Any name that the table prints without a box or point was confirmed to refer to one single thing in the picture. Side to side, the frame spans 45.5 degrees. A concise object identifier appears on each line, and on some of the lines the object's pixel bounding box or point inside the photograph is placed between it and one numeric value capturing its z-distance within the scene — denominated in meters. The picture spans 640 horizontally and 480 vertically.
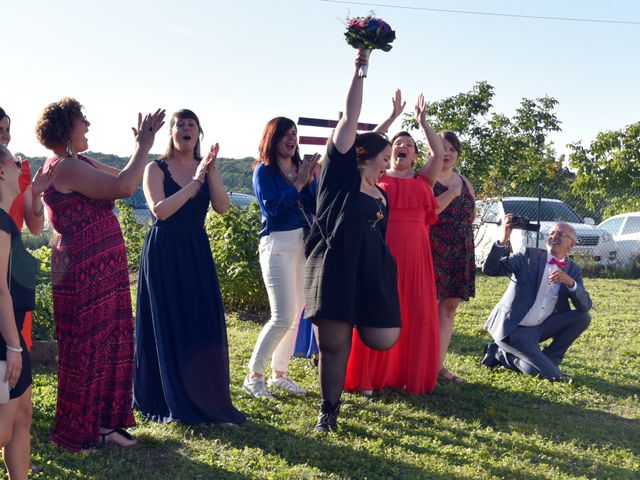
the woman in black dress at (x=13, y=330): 3.19
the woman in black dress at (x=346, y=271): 4.83
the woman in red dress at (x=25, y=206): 4.41
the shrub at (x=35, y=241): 18.17
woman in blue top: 5.69
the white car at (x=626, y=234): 16.38
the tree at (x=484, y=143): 17.38
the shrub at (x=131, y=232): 12.74
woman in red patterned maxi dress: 4.38
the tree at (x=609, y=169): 20.73
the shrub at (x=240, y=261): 9.58
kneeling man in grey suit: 6.68
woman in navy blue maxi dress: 5.05
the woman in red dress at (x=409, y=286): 6.00
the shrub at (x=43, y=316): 7.15
